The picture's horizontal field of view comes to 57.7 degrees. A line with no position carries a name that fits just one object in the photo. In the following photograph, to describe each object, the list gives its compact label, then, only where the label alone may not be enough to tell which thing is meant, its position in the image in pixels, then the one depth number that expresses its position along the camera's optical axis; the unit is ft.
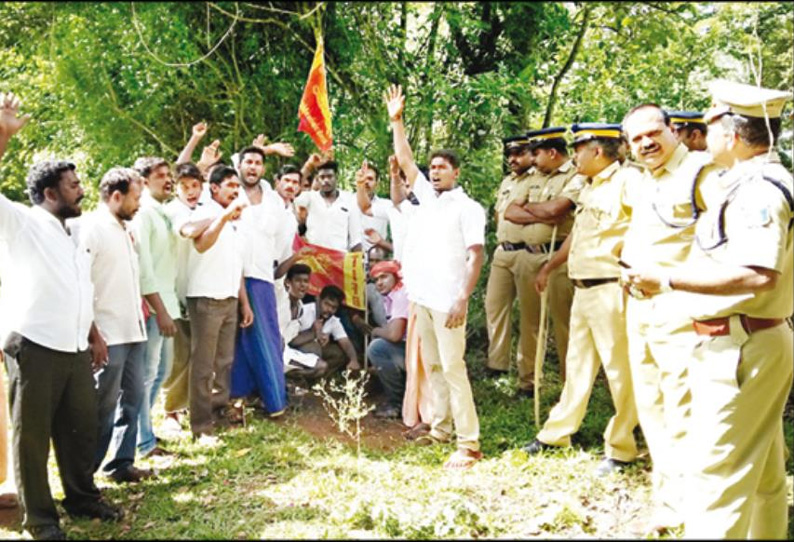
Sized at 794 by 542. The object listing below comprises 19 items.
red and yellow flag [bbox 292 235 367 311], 21.62
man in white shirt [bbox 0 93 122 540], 12.00
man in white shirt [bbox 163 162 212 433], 16.99
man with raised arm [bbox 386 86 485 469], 15.67
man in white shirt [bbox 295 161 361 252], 22.24
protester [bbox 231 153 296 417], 18.72
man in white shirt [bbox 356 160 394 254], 22.04
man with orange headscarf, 19.60
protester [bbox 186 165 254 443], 17.11
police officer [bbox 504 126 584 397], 18.44
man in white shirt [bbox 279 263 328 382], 20.66
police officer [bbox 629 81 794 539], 9.73
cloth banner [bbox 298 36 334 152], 17.66
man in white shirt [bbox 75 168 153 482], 14.25
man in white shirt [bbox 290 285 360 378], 21.11
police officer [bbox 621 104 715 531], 11.96
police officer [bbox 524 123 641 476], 14.57
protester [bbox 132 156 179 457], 16.12
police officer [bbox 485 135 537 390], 19.89
